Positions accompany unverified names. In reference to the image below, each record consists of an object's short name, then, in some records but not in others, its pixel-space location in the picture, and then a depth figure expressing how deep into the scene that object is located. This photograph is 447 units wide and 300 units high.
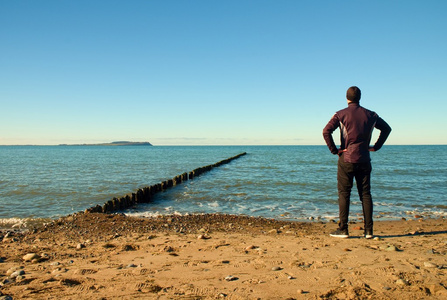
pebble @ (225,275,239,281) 3.83
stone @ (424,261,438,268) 4.15
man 5.40
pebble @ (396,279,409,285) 3.60
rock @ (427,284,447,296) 3.34
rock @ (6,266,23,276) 4.31
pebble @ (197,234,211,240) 6.26
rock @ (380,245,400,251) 5.03
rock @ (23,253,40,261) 5.07
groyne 10.58
